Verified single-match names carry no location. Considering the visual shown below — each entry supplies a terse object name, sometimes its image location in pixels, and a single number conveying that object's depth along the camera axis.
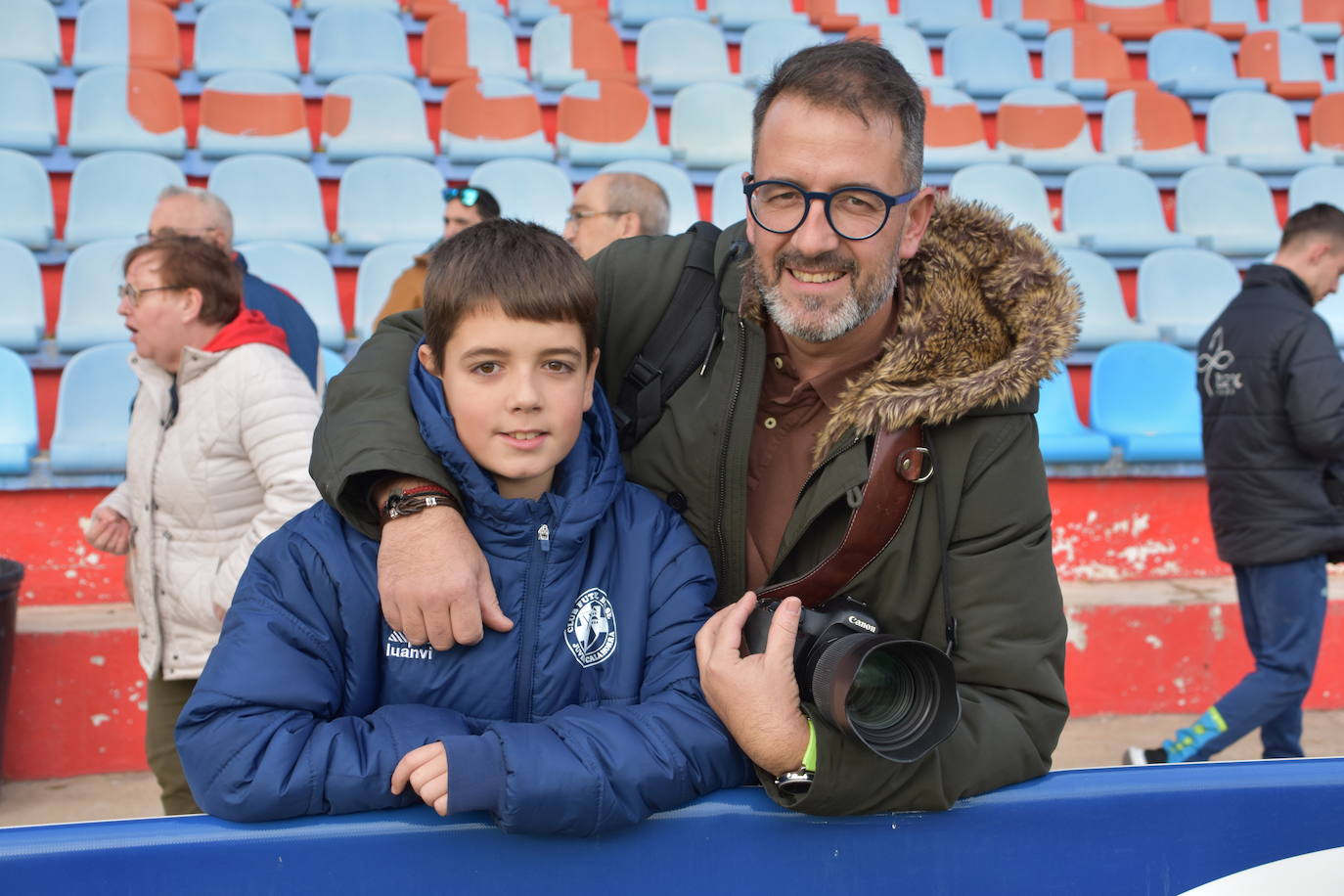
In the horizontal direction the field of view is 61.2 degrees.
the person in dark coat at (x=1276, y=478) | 3.39
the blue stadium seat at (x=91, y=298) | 4.42
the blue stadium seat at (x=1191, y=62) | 7.14
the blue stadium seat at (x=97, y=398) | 4.07
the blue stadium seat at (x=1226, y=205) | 6.19
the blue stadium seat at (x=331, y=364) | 4.28
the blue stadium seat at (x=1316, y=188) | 6.31
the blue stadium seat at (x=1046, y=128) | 6.52
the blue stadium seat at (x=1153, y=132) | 6.58
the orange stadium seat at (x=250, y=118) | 5.61
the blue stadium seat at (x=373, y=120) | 5.80
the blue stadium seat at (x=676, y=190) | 5.45
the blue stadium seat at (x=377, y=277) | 4.78
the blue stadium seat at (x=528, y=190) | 5.49
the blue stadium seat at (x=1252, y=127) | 6.79
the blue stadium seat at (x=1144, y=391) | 5.03
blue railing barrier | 1.13
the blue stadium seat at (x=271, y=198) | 5.23
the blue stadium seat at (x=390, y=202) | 5.38
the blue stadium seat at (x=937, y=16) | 7.41
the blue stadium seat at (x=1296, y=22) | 7.78
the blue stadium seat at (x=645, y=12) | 6.99
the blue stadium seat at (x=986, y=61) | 6.97
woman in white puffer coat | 2.39
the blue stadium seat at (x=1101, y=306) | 5.31
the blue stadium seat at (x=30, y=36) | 5.84
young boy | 1.15
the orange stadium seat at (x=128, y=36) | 5.95
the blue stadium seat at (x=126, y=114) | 5.50
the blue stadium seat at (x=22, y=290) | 4.49
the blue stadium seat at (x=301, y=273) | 4.78
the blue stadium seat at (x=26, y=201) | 4.87
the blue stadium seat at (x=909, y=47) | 6.80
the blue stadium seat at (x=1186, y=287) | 5.57
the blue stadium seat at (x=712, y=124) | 6.08
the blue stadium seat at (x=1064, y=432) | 4.41
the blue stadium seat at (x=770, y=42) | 6.57
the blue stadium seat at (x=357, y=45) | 6.26
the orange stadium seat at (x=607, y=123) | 5.97
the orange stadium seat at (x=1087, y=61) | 7.08
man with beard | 1.26
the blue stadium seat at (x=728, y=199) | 5.64
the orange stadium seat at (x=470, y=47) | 6.43
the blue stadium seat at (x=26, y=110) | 5.37
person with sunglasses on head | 4.09
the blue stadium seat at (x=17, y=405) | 4.01
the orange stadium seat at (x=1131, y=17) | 7.54
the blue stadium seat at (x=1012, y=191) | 5.83
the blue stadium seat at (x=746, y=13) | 7.14
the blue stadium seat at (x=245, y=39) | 6.13
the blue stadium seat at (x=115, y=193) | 5.07
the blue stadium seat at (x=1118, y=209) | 5.95
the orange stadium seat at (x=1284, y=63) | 7.23
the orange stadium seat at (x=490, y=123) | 5.91
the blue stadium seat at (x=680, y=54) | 6.60
